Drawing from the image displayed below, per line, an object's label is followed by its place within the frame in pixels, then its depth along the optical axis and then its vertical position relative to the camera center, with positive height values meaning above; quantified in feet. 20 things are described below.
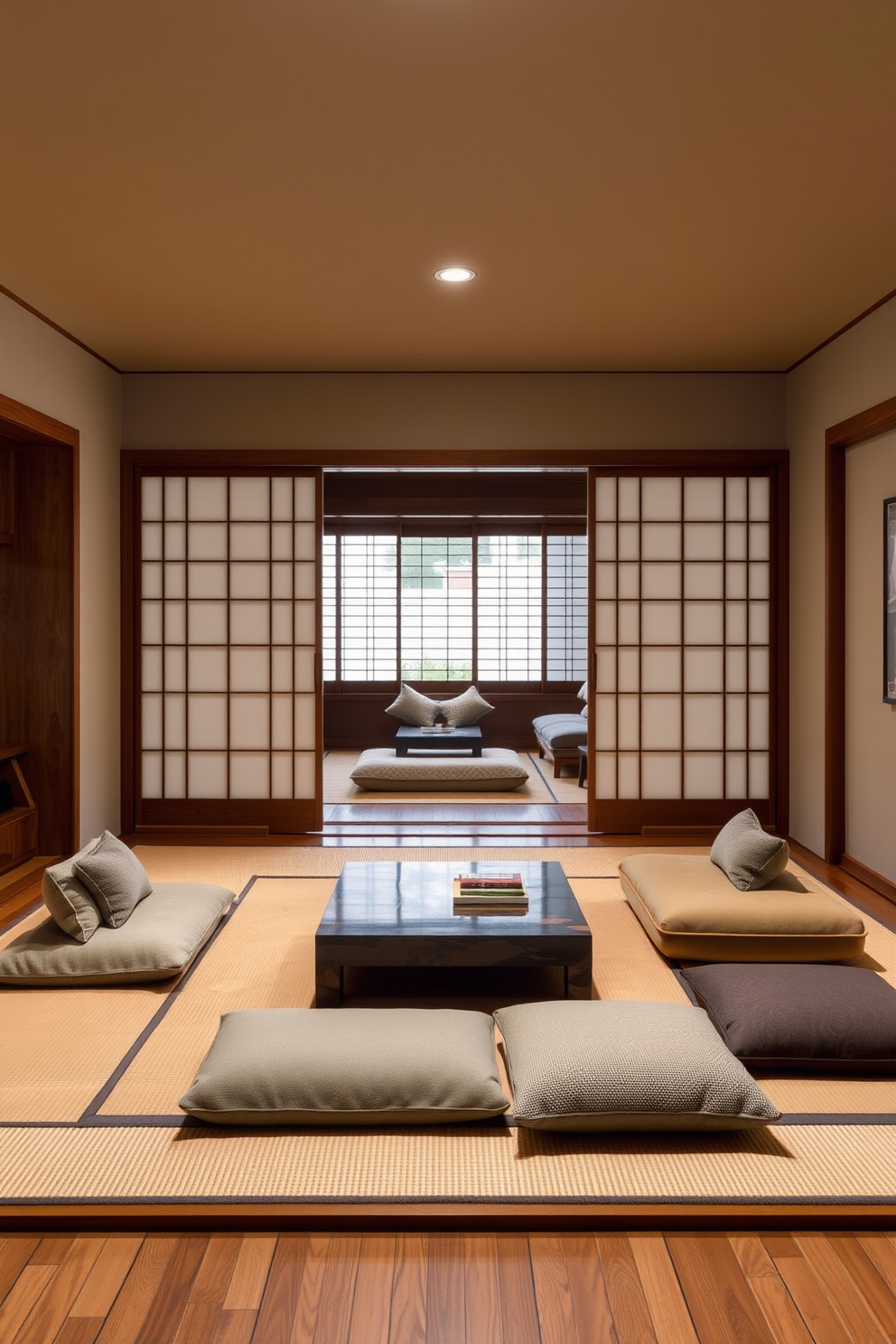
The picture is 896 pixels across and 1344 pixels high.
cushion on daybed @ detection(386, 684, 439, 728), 28.84 -0.77
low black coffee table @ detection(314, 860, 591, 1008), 10.12 -2.82
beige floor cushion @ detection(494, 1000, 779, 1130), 7.35 -3.22
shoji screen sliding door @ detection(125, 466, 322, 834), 19.16 +0.62
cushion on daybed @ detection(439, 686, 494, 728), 29.09 -0.80
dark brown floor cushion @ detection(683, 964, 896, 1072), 8.73 -3.26
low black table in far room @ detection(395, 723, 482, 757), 26.66 -1.64
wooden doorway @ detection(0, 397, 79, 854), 16.40 +1.11
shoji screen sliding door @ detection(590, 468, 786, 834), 19.10 +0.74
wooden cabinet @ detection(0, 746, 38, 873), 15.62 -2.38
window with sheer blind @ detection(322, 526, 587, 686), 32.58 +2.77
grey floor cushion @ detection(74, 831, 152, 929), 11.18 -2.41
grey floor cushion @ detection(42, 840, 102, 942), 10.91 -2.63
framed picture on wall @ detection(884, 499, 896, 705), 14.53 +1.35
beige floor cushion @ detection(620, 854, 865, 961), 11.12 -2.93
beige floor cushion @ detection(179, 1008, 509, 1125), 7.50 -3.27
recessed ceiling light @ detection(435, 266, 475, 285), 13.12 +5.92
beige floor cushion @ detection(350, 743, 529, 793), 24.12 -2.38
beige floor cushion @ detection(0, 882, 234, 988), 10.64 -3.18
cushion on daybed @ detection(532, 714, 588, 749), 26.18 -1.35
